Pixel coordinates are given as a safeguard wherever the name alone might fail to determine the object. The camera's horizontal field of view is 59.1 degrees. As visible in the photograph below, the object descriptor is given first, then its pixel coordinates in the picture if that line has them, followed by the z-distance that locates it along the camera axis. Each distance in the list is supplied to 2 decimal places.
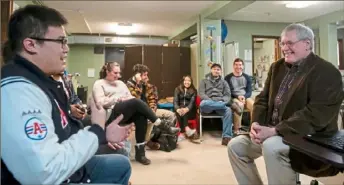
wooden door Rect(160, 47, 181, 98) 6.69
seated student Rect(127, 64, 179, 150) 3.94
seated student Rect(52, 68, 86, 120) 2.02
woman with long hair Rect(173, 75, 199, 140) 4.80
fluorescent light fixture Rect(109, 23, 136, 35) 7.15
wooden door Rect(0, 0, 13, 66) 2.62
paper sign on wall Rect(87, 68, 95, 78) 9.10
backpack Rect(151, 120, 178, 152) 3.83
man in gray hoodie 4.41
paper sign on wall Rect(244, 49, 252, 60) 6.80
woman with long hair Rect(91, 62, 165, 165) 3.18
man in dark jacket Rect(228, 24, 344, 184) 1.62
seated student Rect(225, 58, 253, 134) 4.88
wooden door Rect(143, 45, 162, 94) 6.64
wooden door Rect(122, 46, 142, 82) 6.66
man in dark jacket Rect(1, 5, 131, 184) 0.78
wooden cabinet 6.65
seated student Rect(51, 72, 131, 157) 1.47
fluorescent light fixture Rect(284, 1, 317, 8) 5.36
